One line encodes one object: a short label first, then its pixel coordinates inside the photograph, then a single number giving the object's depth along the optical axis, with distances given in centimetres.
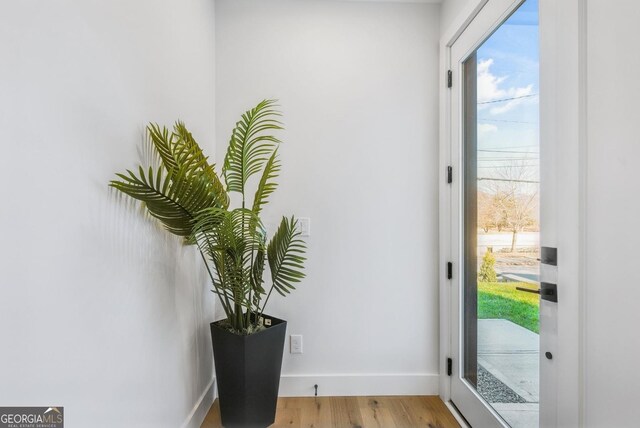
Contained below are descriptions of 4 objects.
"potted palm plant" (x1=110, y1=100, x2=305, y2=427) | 134
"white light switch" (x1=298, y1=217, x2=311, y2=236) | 220
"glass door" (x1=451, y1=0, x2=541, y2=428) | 138
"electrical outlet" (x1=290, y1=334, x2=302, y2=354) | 219
